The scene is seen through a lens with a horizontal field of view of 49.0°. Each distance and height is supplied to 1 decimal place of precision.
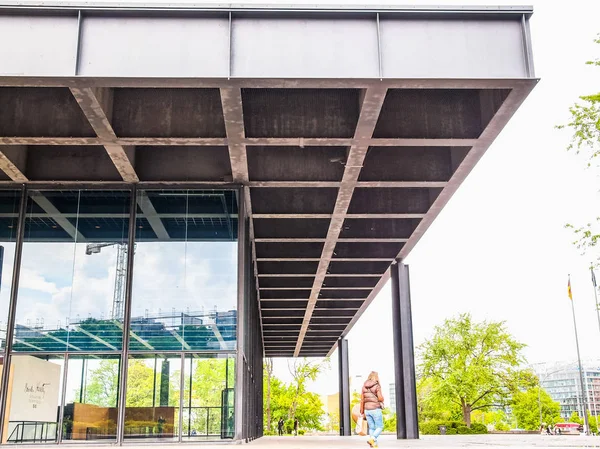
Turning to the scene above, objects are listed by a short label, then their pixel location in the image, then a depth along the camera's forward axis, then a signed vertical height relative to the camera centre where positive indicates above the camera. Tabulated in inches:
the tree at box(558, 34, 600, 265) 810.8 +324.4
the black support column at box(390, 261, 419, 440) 969.5 +70.6
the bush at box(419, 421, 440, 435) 2236.7 -82.4
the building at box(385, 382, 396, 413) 7215.6 +156.2
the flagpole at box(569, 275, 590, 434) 1917.2 +70.5
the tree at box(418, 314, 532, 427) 2508.6 +145.7
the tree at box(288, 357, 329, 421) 2731.3 +143.4
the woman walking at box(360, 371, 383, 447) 530.9 +1.1
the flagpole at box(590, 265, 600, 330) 846.0 +129.4
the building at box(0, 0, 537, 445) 459.2 +218.4
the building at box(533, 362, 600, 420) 5551.2 +149.3
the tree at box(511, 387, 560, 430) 3286.2 -49.7
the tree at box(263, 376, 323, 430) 2951.5 +11.2
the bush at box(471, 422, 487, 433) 2310.5 -85.9
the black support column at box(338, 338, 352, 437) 1894.7 +46.9
